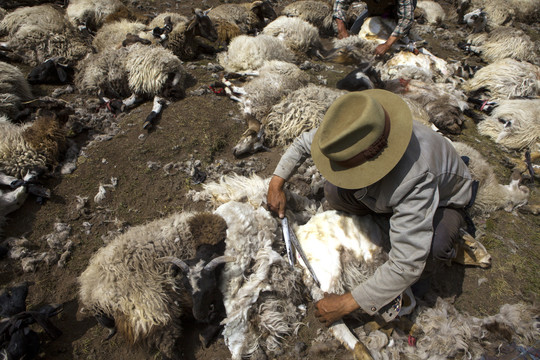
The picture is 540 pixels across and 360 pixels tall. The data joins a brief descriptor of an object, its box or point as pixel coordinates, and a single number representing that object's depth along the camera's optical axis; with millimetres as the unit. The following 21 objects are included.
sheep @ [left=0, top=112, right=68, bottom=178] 3502
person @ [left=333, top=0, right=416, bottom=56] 5832
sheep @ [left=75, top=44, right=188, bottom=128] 4883
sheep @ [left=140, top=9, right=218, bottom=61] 5961
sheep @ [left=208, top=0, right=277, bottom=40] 7191
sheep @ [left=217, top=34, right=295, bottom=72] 5574
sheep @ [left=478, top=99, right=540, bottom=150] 4492
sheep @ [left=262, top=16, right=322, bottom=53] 6293
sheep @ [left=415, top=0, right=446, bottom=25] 8477
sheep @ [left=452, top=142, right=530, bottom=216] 3496
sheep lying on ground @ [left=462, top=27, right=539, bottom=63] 6410
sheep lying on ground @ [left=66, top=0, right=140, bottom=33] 6418
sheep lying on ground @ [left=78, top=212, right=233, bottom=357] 2057
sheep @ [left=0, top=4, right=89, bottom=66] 5477
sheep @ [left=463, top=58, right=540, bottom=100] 5254
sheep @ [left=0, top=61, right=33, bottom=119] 4207
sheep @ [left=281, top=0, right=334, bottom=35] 7762
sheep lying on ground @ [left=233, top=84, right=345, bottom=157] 4242
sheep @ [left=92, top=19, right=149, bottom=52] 5871
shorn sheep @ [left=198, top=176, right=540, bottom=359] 2385
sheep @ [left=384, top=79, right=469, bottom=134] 4738
